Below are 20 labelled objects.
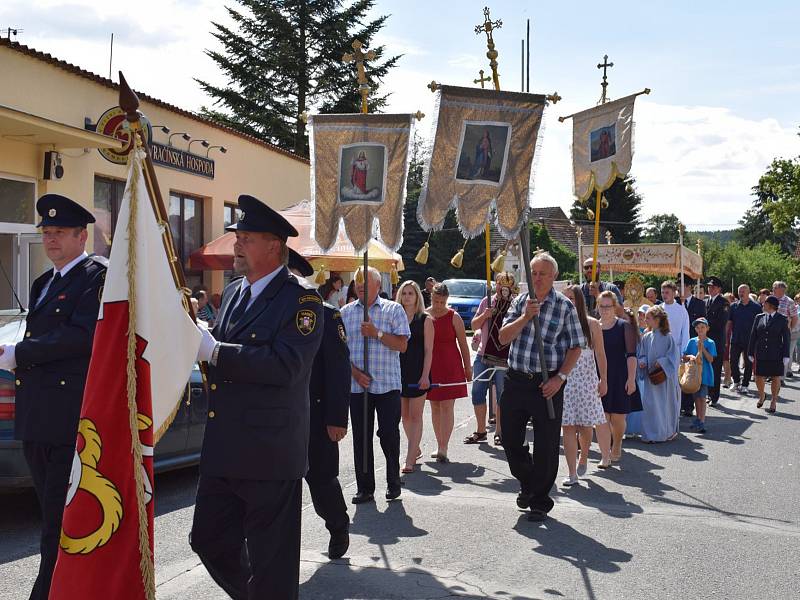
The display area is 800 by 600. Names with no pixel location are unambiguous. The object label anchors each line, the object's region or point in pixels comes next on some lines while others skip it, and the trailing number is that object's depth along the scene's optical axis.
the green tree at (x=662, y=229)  122.38
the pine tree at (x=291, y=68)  37.34
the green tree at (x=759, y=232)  89.69
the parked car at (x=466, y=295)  30.33
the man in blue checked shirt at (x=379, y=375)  7.40
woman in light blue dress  10.77
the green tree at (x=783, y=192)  38.59
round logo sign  15.11
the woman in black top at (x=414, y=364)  8.62
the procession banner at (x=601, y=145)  9.41
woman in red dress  9.32
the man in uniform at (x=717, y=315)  16.31
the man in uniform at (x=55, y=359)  4.20
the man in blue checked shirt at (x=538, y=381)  6.82
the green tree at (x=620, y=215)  64.25
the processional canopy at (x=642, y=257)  21.64
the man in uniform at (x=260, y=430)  3.87
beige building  13.26
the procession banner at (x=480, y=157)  7.01
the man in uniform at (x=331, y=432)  5.70
